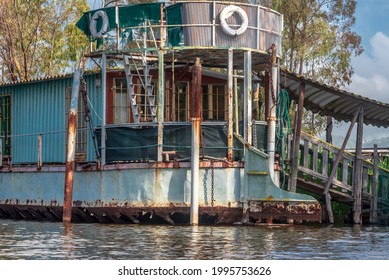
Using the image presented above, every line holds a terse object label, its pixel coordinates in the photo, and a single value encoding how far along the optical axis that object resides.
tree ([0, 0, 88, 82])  48.06
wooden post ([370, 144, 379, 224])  31.61
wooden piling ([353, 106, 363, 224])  31.53
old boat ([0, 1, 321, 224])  27.80
